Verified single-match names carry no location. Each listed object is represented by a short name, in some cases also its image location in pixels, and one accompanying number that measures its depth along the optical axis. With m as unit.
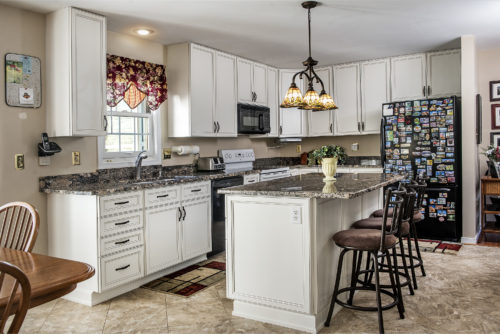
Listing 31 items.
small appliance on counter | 4.99
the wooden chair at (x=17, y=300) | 1.24
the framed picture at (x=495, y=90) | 5.51
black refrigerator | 4.95
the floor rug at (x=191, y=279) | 3.54
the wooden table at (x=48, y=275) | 1.43
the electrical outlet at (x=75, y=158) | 3.78
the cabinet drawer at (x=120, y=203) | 3.24
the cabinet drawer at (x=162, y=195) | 3.65
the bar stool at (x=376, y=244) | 2.63
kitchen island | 2.71
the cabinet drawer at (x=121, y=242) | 3.27
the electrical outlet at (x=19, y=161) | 3.38
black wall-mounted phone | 3.48
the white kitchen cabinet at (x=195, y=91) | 4.70
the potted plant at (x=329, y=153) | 6.22
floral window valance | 4.10
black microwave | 5.46
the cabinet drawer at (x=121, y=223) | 3.27
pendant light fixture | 3.52
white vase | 3.58
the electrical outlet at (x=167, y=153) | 4.76
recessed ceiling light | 4.23
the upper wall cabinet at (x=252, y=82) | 5.49
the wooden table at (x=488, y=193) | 4.96
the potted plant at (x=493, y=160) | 5.07
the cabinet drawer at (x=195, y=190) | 4.08
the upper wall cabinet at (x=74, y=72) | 3.47
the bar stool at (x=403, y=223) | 2.96
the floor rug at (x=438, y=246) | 4.58
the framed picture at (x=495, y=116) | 5.54
